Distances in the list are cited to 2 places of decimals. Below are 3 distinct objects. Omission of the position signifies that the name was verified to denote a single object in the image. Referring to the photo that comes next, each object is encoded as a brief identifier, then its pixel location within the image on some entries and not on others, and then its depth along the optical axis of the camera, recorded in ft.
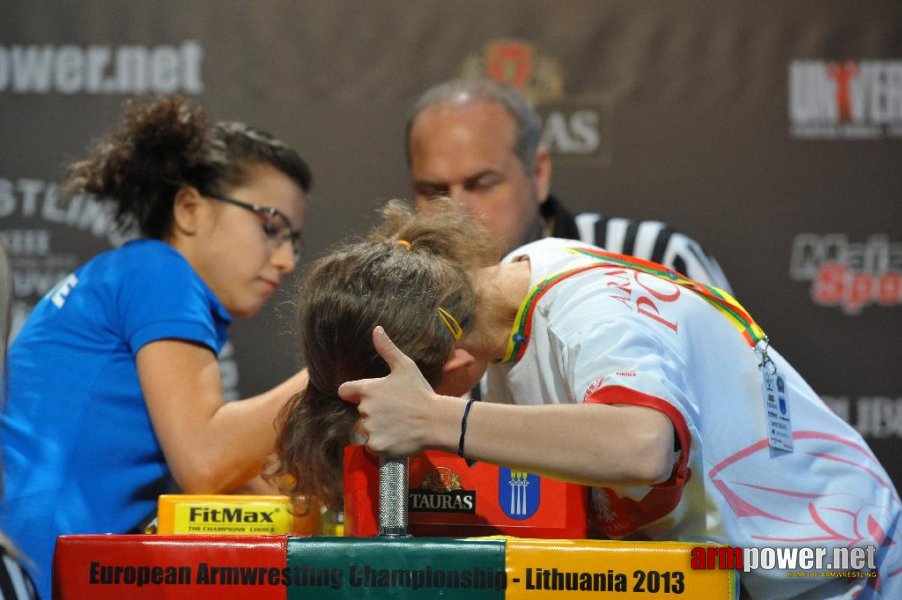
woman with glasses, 19.43
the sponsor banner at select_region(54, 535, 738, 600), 17.61
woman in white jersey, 17.87
